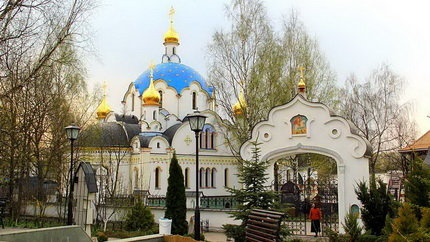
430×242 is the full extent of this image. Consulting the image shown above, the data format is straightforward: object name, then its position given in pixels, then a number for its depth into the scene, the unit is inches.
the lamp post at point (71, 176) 514.0
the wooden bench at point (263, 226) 299.7
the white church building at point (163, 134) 1230.9
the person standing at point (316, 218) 573.0
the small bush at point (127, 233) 557.9
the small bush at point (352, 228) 401.1
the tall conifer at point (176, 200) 568.4
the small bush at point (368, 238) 419.2
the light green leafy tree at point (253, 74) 870.4
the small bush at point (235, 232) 434.9
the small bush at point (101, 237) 492.0
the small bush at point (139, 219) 605.3
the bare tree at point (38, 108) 459.5
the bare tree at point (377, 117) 1143.6
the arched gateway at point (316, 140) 583.5
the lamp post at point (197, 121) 437.4
